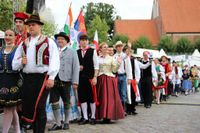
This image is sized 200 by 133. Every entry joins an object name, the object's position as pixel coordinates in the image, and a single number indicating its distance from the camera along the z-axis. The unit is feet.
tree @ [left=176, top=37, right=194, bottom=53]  217.15
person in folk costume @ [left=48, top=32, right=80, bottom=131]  25.55
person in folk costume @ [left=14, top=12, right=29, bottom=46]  22.98
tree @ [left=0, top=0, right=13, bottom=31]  92.32
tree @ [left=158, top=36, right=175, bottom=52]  217.97
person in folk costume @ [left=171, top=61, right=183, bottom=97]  67.66
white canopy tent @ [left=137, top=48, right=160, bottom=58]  89.09
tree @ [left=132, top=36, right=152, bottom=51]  225.56
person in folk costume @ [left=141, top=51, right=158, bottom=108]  45.29
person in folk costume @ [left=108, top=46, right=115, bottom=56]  31.09
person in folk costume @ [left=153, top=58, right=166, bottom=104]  52.08
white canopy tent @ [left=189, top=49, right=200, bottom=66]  118.73
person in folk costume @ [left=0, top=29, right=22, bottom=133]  20.30
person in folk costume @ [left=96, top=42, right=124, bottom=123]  29.73
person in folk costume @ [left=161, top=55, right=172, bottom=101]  56.85
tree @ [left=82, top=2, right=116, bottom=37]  278.67
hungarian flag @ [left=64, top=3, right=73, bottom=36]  33.75
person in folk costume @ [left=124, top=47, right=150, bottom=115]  36.58
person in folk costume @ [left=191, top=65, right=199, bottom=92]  86.54
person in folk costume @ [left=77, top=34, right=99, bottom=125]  29.12
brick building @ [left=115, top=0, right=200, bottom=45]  267.18
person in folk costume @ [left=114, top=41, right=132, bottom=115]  34.09
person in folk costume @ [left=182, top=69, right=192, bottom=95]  77.70
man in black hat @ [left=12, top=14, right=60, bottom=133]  18.65
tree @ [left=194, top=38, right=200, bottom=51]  216.33
